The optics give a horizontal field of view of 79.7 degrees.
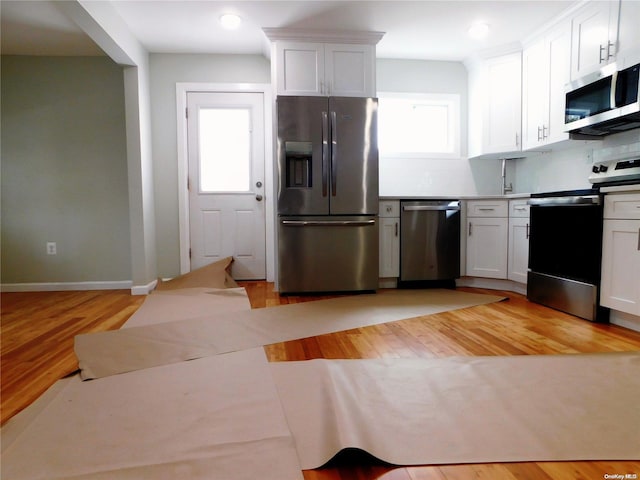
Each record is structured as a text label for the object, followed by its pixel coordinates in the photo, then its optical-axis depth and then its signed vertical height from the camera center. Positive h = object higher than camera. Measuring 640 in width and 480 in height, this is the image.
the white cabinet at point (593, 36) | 2.62 +1.28
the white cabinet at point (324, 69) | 3.39 +1.29
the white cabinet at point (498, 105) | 3.64 +1.06
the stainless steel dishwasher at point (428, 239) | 3.53 -0.23
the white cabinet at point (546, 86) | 3.09 +1.10
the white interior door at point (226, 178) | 3.99 +0.37
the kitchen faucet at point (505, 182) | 4.04 +0.33
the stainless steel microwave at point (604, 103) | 2.44 +0.76
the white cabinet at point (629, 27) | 2.43 +1.21
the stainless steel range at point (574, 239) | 2.46 -0.18
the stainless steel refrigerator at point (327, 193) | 3.29 +0.18
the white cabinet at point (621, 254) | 2.20 -0.24
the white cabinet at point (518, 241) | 3.22 -0.24
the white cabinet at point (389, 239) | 3.54 -0.24
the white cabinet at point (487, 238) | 3.48 -0.22
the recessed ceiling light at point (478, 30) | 3.29 +1.61
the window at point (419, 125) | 4.11 +0.96
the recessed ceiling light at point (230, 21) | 3.09 +1.58
